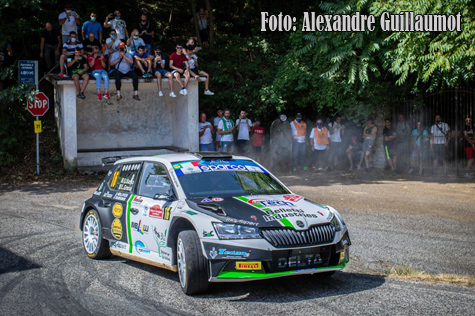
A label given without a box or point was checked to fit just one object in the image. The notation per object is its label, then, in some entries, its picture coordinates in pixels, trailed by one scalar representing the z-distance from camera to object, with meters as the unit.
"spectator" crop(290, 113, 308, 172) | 20.38
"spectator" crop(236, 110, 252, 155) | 20.30
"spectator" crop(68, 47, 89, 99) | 19.05
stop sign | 18.98
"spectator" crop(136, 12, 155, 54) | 21.36
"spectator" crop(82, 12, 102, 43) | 21.20
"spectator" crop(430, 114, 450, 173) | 20.02
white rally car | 6.50
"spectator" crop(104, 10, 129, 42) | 20.81
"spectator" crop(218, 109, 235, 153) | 19.88
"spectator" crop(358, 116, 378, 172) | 20.48
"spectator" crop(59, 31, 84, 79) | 19.34
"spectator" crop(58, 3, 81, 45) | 20.81
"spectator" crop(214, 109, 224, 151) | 20.14
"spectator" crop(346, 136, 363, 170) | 21.22
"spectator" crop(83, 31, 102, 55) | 20.59
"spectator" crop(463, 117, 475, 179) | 19.50
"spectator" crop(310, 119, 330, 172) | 20.75
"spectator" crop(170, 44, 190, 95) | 20.31
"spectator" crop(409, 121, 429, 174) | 20.19
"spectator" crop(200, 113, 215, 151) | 20.30
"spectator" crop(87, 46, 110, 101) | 19.27
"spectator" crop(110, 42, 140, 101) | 19.55
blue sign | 19.41
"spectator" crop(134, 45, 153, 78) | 19.97
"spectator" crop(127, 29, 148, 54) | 20.12
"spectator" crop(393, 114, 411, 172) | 20.67
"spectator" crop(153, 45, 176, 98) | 20.14
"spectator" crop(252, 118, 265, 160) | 20.56
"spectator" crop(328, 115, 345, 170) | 21.20
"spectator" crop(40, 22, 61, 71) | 21.09
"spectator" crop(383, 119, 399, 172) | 20.41
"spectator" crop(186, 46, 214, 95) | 20.53
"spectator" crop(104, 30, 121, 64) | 19.91
